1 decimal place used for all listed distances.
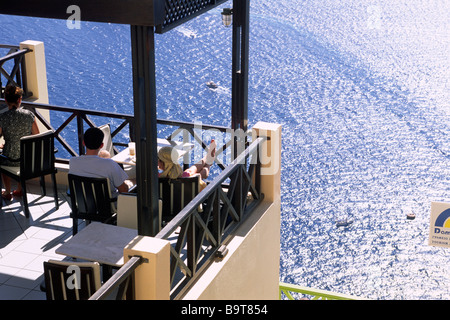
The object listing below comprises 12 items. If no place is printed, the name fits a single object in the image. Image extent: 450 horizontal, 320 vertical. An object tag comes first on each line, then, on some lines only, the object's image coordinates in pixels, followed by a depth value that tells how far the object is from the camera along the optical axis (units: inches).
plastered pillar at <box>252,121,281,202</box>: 260.4
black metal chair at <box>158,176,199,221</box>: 237.1
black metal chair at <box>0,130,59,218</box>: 258.5
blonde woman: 235.0
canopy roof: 166.6
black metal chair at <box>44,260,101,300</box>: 172.2
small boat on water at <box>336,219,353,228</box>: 2107.5
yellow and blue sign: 800.3
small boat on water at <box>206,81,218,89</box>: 2458.7
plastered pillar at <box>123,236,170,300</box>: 171.8
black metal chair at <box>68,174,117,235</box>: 234.2
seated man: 240.1
